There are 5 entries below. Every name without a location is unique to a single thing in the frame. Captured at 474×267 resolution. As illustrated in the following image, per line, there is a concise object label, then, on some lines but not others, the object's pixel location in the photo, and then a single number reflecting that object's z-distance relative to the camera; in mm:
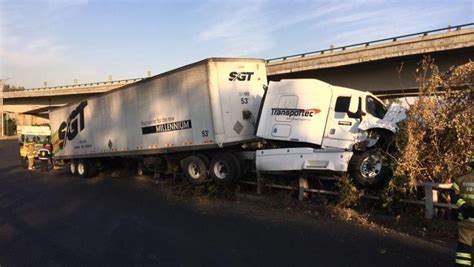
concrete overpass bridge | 21625
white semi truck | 10695
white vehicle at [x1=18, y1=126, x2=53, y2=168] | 31484
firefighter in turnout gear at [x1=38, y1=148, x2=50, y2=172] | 25141
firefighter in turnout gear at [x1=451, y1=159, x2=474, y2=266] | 5258
